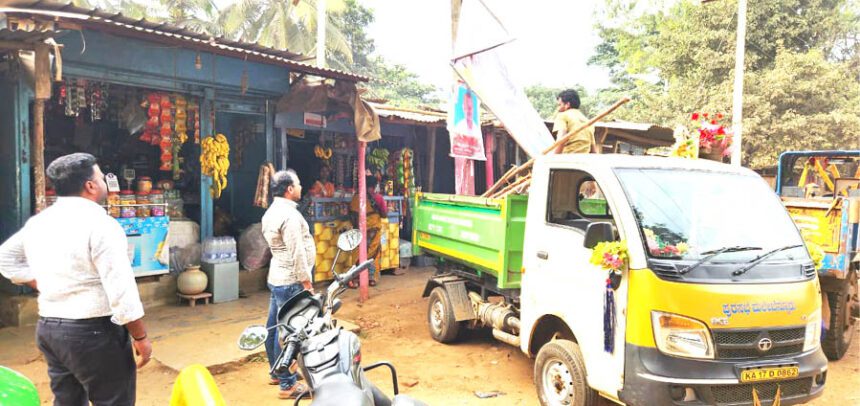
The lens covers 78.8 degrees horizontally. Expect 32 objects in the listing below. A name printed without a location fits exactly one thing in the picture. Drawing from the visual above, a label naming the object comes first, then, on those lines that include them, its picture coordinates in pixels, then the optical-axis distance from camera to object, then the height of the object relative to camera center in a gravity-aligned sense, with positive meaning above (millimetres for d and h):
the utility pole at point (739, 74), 13125 +2800
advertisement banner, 7137 +751
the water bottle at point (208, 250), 7387 -1127
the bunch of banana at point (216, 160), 7410 +149
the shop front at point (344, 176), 8781 -33
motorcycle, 1942 -767
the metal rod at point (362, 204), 8039 -469
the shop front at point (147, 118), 5871 +720
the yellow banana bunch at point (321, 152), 9453 +383
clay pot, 7133 -1526
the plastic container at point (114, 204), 6731 -469
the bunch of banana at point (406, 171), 10719 +92
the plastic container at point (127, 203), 6848 -462
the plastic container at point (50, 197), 6234 -374
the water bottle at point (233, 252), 7582 -1174
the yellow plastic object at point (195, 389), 2131 -922
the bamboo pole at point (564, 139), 4799 +407
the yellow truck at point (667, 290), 3250 -718
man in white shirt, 2506 -580
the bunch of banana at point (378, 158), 10281 +335
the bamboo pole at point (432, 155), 11461 +480
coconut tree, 23000 +6580
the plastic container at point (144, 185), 7152 -225
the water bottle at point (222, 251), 7438 -1143
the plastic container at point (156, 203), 7164 -471
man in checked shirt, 4324 -606
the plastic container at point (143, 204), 7059 -477
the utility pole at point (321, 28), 12992 +3648
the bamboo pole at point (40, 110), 4969 +553
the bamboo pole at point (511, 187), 5410 -85
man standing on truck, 5578 +562
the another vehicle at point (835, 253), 5523 -685
